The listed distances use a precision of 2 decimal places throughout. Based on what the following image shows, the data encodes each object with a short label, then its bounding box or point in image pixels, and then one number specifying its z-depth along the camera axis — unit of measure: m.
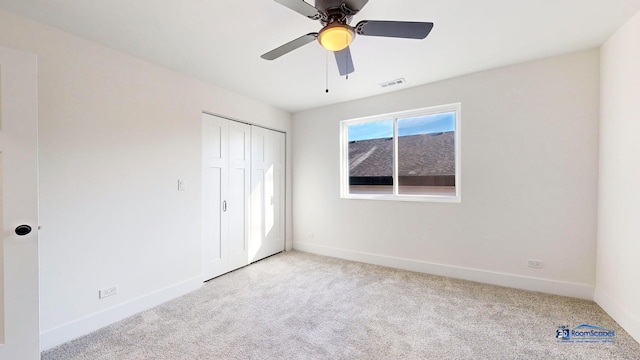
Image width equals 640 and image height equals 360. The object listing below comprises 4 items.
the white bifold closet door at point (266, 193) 3.88
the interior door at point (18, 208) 1.54
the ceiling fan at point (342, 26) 1.44
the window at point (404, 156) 3.30
